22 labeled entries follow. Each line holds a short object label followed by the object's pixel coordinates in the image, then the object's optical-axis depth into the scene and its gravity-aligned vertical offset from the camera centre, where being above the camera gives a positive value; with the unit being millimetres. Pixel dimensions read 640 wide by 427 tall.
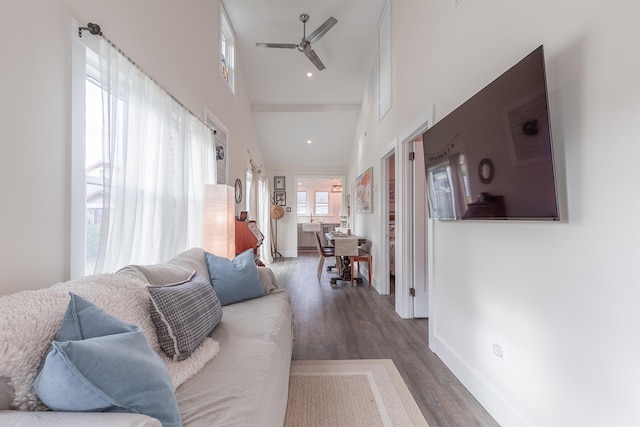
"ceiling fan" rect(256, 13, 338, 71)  3232 +2283
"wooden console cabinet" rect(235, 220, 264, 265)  3630 -238
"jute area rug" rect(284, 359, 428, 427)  1507 -1112
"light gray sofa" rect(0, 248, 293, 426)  711 -621
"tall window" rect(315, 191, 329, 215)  10320 +544
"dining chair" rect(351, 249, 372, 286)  4418 -664
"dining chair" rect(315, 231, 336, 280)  4750 -619
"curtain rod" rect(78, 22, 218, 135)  1424 +1030
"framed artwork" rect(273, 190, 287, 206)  7715 +594
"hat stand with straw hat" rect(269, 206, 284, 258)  7414 +113
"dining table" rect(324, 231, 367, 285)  4324 -581
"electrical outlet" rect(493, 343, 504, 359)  1490 -754
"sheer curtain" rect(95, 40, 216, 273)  1562 +378
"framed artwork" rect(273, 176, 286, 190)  7766 +1033
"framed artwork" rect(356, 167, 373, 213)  4516 +466
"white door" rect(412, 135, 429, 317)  2967 -218
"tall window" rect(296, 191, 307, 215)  10320 +633
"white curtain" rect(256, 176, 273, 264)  6281 +57
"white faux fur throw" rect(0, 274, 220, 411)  727 -329
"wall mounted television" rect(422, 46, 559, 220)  1081 +313
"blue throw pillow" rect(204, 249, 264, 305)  2018 -448
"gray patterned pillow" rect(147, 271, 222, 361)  1256 -478
